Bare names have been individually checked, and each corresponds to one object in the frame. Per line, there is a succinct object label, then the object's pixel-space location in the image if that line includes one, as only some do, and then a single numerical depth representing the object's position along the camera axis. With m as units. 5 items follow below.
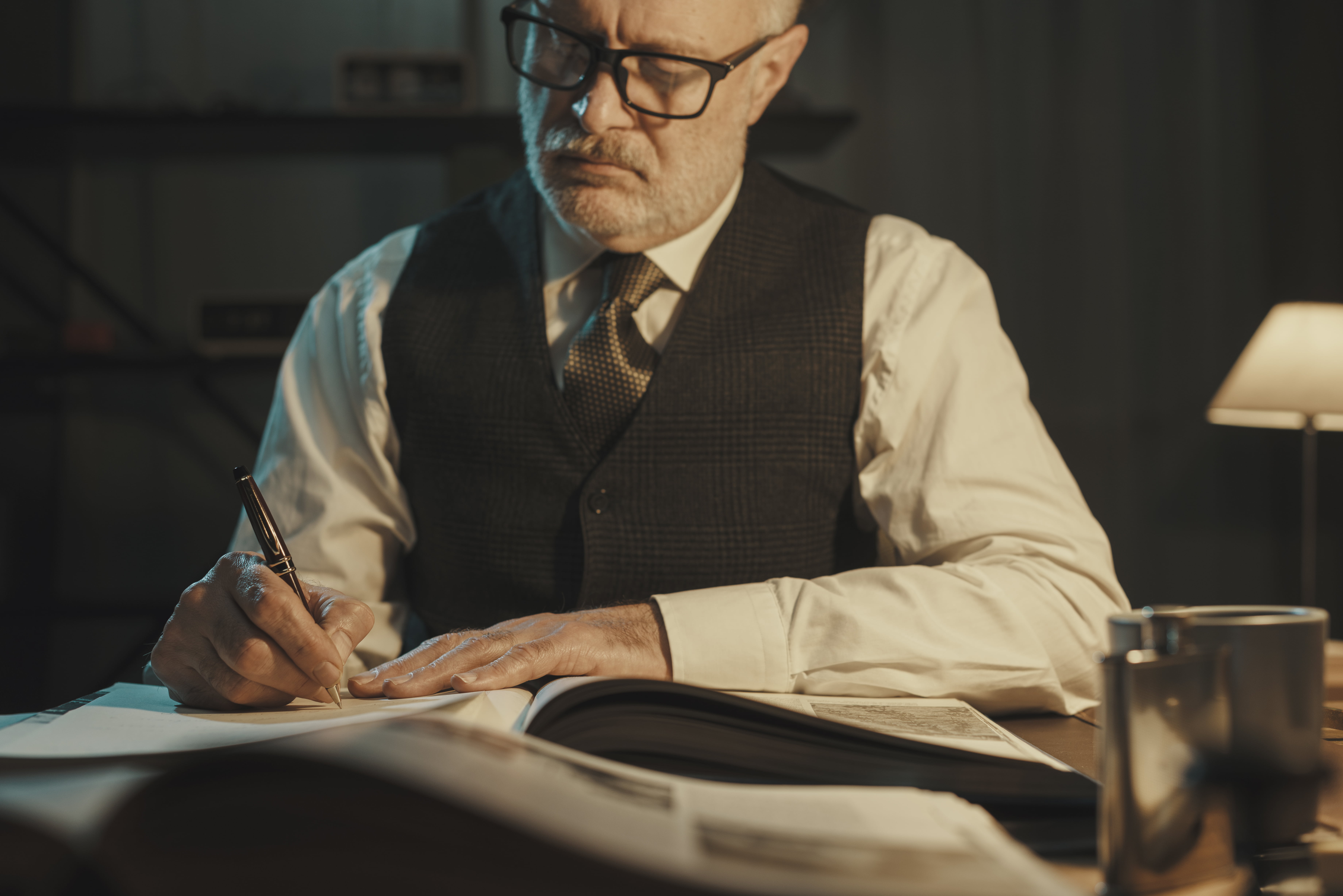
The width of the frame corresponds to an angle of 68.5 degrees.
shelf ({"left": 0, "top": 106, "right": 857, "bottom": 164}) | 2.46
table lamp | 2.07
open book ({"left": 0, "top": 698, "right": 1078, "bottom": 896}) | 0.30
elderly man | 1.00
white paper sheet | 0.52
